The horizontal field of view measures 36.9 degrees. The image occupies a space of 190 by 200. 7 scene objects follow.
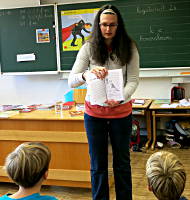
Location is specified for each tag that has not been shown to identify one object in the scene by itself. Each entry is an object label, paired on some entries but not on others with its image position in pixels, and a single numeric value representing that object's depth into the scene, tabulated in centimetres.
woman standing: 186
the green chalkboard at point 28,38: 439
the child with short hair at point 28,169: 121
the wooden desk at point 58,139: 249
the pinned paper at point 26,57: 451
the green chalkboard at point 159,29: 393
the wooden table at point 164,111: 378
